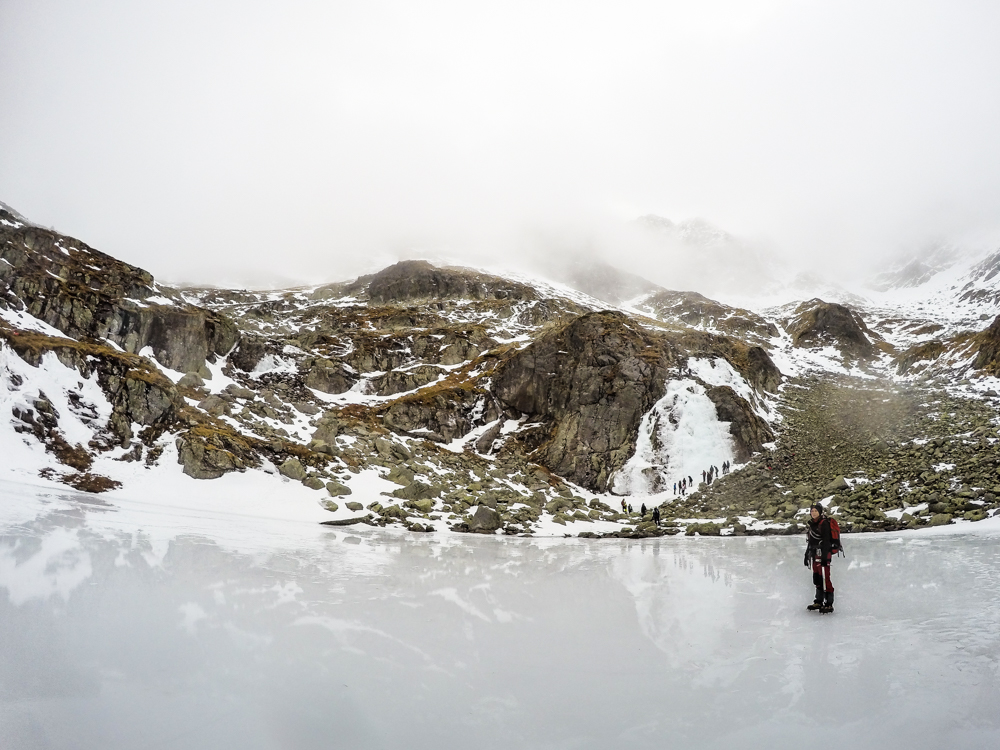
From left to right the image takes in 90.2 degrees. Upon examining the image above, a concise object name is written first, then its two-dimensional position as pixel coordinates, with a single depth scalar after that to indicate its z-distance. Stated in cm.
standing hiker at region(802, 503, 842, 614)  880
